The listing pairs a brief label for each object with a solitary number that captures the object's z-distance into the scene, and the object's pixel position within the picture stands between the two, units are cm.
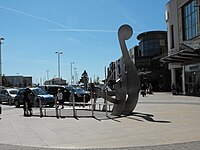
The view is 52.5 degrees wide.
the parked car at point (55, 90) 1987
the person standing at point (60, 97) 1638
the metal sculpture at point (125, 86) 1108
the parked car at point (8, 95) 2167
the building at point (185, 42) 2429
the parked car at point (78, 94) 1964
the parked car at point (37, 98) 1717
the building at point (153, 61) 4224
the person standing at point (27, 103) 1263
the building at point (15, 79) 8570
